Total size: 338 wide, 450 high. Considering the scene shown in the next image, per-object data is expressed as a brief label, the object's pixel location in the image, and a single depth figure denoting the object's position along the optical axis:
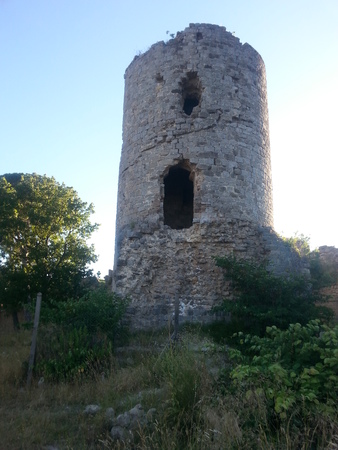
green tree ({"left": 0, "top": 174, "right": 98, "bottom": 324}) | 12.95
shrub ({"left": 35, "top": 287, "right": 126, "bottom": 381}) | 6.39
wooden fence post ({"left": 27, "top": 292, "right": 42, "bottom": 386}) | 6.37
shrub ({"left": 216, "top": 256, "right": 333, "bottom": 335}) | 7.43
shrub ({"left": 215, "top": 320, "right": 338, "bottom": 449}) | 3.68
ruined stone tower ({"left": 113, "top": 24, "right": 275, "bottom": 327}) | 8.55
